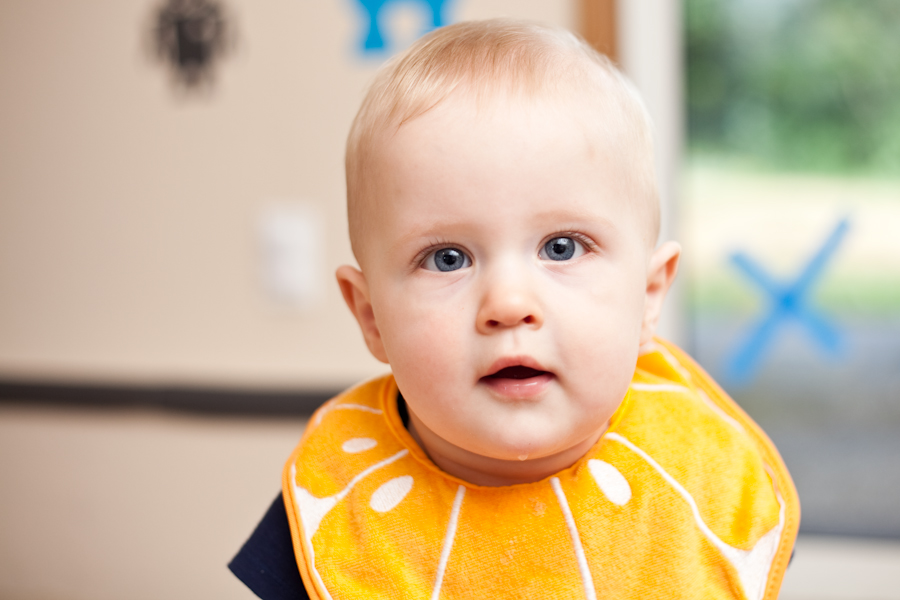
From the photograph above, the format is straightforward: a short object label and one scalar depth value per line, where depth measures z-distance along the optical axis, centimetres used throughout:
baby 52
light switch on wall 161
